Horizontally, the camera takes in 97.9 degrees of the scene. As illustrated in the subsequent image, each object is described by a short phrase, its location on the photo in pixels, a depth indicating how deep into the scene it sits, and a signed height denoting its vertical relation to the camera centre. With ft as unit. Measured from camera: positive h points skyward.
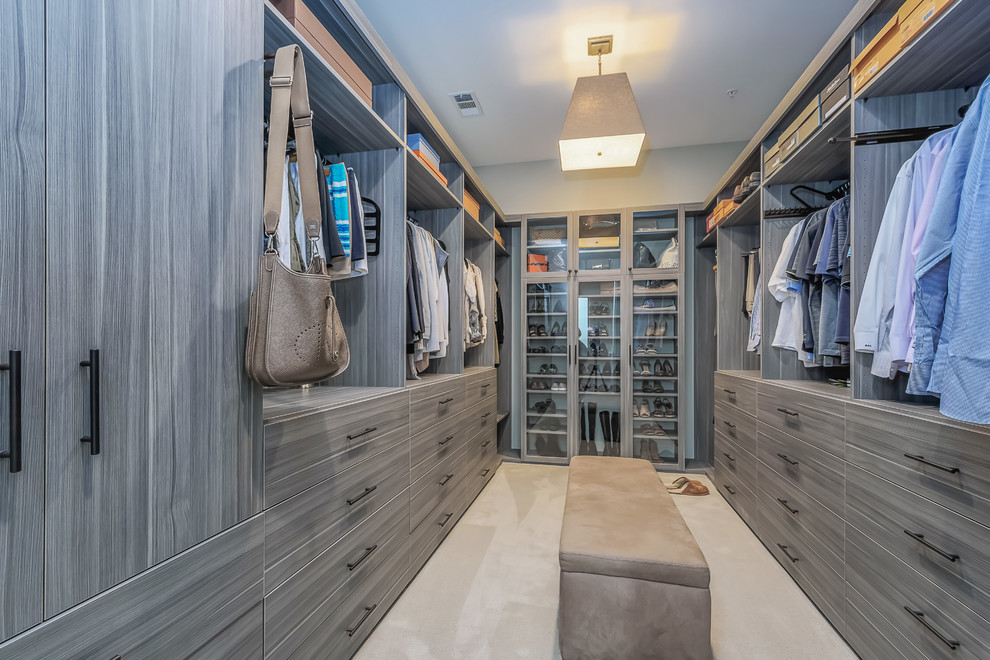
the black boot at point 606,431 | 12.78 -2.98
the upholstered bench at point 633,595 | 4.35 -2.71
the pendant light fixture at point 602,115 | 8.06 +4.10
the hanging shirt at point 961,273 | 3.38 +0.50
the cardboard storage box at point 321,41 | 4.29 +3.11
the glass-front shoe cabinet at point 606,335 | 12.51 -0.13
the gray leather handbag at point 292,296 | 3.04 +0.25
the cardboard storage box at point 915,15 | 4.09 +3.12
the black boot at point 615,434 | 12.69 -3.06
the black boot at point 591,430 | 12.89 -2.99
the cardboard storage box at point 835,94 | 5.66 +3.24
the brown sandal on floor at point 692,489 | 10.31 -3.81
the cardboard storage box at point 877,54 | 4.65 +3.18
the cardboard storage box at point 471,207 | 10.20 +3.06
